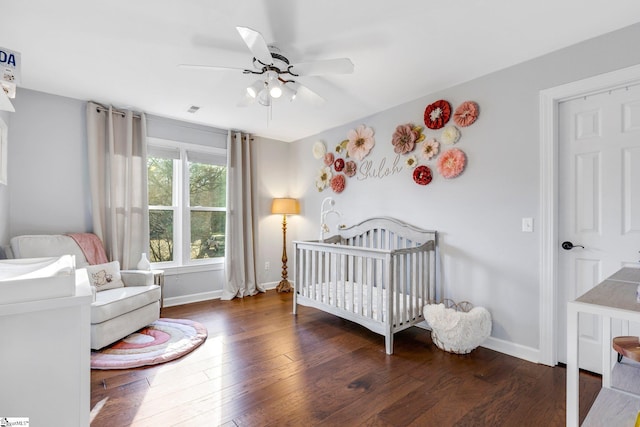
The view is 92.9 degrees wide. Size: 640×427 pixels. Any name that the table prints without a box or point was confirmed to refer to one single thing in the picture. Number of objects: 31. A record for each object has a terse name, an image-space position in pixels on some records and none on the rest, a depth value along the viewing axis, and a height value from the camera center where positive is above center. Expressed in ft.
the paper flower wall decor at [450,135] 8.65 +2.13
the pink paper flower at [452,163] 8.53 +1.32
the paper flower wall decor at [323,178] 12.91 +1.40
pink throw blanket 9.22 -1.07
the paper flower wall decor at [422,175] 9.30 +1.05
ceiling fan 6.01 +2.97
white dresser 2.98 -1.51
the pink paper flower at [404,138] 9.67 +2.30
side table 10.30 -2.24
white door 6.26 +0.26
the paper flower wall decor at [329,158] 12.71 +2.17
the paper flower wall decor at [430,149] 9.11 +1.83
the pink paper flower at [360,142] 11.15 +2.56
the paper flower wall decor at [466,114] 8.28 +2.63
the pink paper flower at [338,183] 12.19 +1.09
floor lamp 13.82 +0.02
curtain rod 10.16 +3.48
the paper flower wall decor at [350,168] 11.75 +1.62
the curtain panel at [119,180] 10.03 +1.10
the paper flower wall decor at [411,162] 9.70 +1.53
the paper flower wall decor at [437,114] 8.83 +2.80
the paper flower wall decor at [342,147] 12.16 +2.55
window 11.83 +0.35
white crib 7.97 -1.97
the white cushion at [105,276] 8.77 -1.87
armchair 7.55 -2.23
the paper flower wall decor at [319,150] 13.14 +2.64
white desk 3.04 -1.05
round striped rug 7.11 -3.49
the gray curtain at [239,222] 12.96 -0.49
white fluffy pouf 7.48 -2.97
